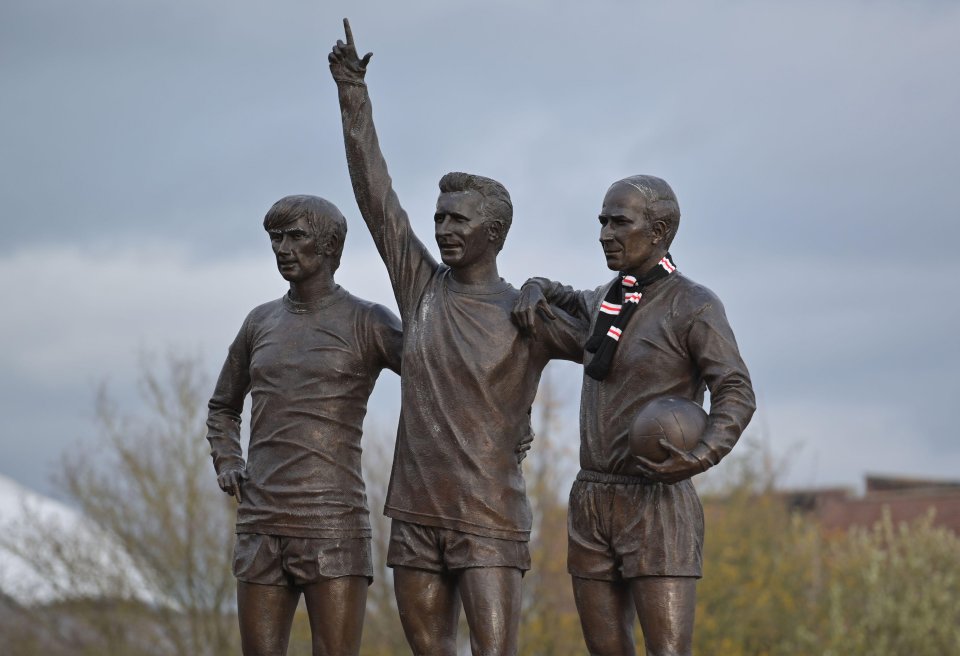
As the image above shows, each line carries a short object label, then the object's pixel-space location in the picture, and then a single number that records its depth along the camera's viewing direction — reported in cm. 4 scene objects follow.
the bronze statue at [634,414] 1631
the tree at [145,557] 5066
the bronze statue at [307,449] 1797
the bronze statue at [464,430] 1706
